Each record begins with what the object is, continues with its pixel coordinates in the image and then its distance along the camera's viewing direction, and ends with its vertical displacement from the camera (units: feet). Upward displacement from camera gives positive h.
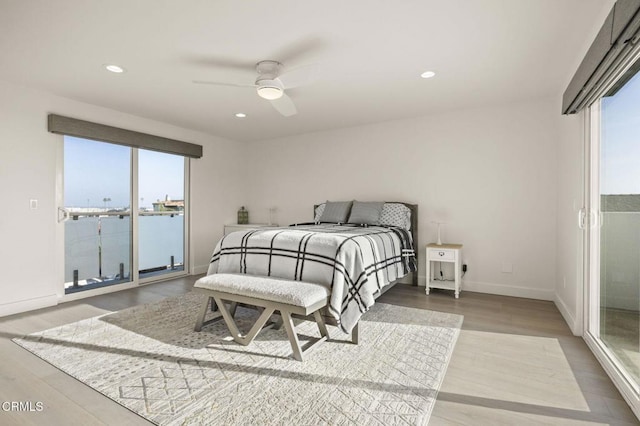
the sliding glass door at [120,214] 12.84 -0.13
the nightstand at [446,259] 12.48 -1.82
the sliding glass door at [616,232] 6.11 -0.41
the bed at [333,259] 8.27 -1.38
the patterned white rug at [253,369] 5.53 -3.33
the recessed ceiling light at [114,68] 9.50 +4.22
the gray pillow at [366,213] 14.08 -0.05
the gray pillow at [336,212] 15.03 -0.01
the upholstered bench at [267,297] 7.30 -2.00
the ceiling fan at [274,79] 8.74 +3.59
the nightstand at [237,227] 18.29 -0.86
